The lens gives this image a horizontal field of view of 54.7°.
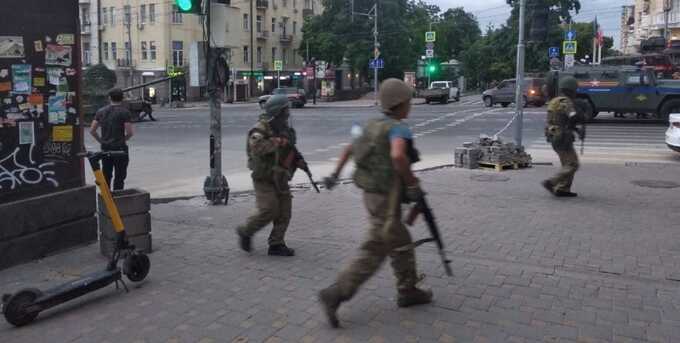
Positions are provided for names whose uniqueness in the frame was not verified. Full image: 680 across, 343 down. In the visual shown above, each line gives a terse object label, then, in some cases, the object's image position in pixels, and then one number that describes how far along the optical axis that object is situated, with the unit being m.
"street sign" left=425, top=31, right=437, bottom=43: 53.34
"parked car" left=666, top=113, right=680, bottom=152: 13.64
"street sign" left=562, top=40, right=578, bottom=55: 31.20
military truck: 23.11
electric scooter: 4.62
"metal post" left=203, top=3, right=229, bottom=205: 9.08
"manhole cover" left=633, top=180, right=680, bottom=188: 10.66
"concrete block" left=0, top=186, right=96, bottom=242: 5.96
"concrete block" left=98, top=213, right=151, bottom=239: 6.24
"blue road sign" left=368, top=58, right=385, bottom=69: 51.58
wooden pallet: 12.65
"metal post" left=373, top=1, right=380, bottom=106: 51.37
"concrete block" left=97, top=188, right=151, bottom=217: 6.23
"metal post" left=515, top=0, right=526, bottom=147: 12.98
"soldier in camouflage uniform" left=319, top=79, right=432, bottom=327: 4.48
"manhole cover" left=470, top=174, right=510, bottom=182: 11.37
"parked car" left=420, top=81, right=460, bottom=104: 47.94
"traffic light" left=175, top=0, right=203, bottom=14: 8.80
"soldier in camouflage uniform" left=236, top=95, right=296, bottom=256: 6.16
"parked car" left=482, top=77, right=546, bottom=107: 34.89
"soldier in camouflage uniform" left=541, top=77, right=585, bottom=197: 9.20
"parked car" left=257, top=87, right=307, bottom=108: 47.25
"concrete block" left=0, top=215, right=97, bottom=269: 6.00
